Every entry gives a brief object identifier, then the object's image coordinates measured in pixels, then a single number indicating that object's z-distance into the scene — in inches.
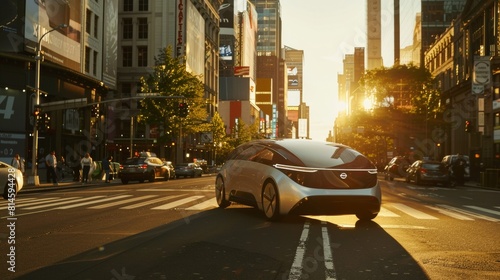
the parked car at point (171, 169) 1571.1
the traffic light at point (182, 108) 1557.6
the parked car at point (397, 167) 1847.9
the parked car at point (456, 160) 1542.8
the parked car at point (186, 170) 1998.0
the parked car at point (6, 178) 757.8
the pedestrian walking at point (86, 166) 1333.7
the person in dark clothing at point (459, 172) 1500.1
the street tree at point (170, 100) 2118.6
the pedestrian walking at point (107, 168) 1406.4
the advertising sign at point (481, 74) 1907.0
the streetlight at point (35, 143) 1175.6
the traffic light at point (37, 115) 1118.4
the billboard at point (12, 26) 1425.9
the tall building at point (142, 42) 2913.4
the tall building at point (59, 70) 1446.9
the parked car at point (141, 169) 1363.2
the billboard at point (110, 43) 2062.0
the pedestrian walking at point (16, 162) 1081.4
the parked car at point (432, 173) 1354.6
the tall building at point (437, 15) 3444.9
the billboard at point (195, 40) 3235.7
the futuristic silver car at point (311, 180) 418.9
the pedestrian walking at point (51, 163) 1224.7
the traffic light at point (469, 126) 1470.2
